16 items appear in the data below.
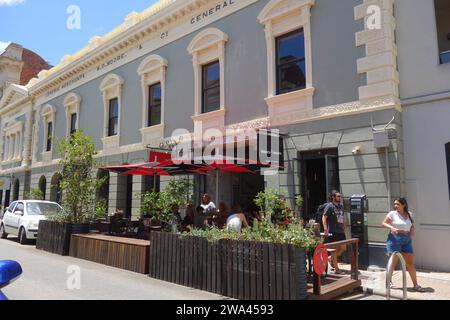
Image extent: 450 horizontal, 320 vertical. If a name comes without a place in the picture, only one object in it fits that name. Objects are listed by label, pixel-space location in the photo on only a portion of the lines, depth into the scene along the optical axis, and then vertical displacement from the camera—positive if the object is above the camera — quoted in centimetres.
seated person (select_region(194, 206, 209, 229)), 1055 -32
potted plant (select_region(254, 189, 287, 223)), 781 +8
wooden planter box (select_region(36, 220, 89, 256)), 1135 -93
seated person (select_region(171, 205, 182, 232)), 838 -31
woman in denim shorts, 693 -49
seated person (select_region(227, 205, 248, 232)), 732 -31
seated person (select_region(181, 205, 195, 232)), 1021 -28
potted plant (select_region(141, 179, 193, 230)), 958 +17
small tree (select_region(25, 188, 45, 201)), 2092 +68
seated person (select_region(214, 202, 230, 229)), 1002 -27
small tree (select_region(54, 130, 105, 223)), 1212 +81
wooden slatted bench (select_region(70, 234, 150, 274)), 838 -108
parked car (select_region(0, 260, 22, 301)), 287 -50
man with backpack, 827 -33
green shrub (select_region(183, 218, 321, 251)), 587 -46
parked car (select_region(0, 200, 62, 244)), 1405 -40
